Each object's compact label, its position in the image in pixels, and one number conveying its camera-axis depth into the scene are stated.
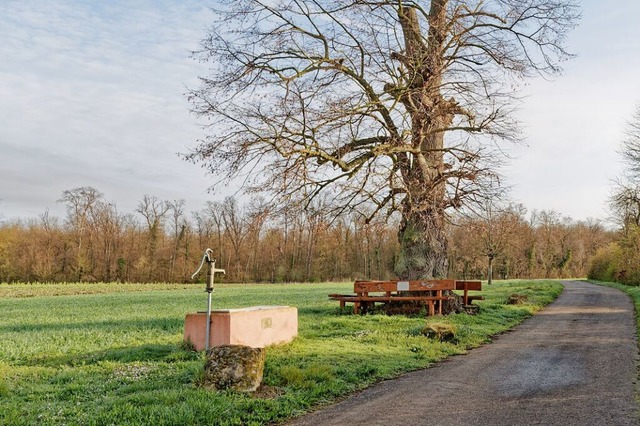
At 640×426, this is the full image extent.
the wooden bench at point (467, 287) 19.77
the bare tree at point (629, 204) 34.47
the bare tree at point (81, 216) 67.31
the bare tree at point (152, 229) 69.25
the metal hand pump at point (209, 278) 9.54
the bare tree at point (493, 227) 17.27
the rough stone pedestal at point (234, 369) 7.64
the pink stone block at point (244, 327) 9.94
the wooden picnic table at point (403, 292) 17.11
